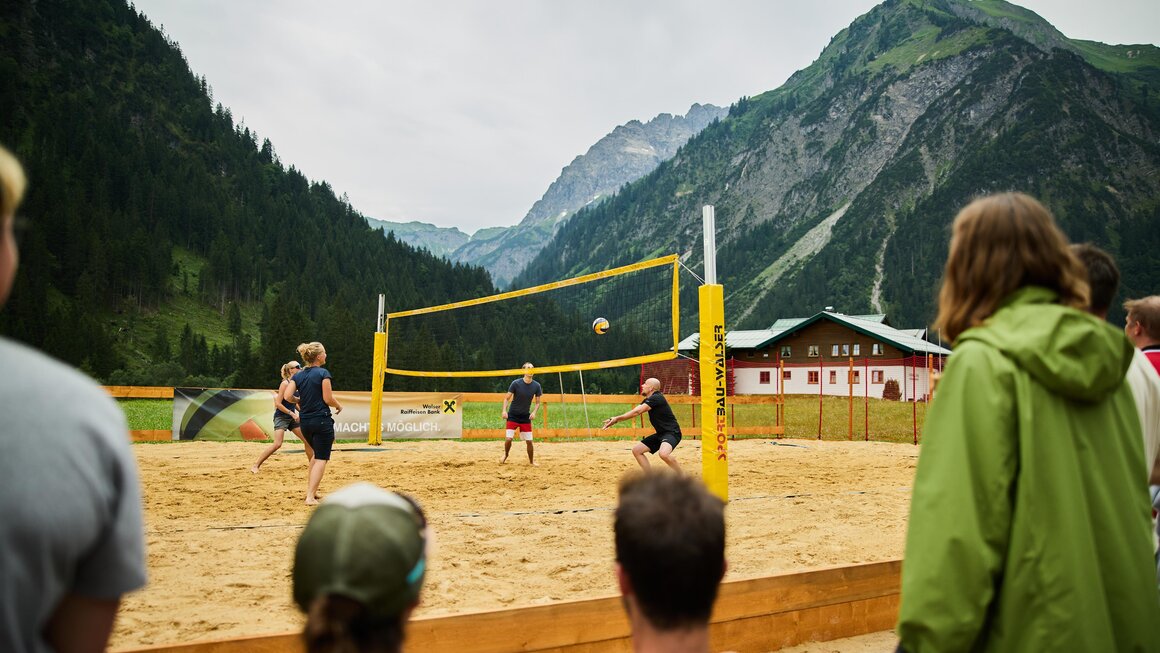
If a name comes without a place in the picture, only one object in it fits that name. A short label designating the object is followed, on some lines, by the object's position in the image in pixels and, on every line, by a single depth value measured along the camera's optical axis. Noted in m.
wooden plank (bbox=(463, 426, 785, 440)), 18.83
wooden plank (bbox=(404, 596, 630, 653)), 2.83
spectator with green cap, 1.21
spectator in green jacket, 1.42
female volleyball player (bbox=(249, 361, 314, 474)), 10.35
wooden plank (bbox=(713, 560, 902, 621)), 3.46
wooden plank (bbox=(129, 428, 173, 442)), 15.83
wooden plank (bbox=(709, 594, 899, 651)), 3.43
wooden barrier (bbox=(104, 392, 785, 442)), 16.91
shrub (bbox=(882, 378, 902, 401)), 43.28
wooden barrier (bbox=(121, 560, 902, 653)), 2.84
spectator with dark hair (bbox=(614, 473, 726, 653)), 1.45
